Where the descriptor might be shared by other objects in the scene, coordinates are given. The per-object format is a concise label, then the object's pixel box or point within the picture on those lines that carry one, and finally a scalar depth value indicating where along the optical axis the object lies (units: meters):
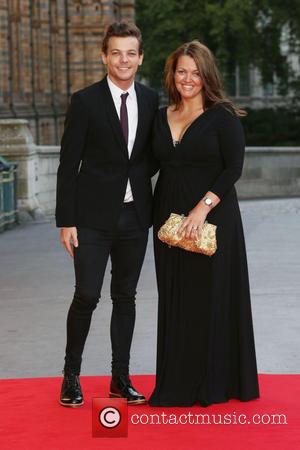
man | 6.39
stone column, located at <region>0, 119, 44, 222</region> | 19.17
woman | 6.35
